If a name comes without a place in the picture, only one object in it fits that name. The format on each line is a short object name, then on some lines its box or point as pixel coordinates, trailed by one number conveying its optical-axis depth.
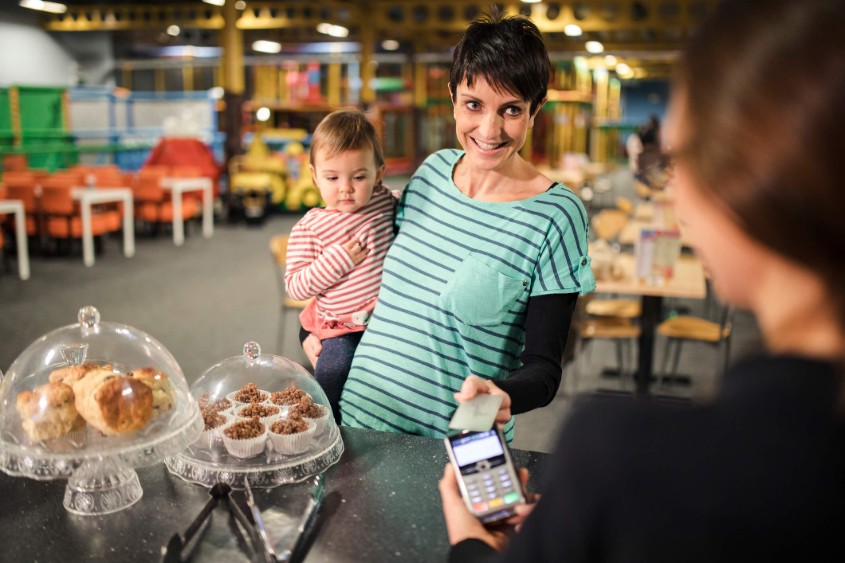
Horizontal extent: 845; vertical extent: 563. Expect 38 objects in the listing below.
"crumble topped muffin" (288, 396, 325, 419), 1.55
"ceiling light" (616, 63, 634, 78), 31.52
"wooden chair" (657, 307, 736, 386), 4.72
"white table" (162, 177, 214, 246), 10.45
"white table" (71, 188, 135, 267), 8.66
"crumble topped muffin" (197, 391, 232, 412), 1.56
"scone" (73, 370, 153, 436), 1.27
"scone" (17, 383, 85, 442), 1.29
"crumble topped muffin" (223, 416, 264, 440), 1.46
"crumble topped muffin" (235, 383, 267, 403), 1.60
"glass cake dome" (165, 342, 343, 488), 1.41
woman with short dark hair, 1.56
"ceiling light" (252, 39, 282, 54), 24.92
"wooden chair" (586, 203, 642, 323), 5.16
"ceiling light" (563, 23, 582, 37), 17.66
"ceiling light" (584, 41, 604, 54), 23.39
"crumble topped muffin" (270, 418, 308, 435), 1.48
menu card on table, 4.44
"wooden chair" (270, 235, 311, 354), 4.92
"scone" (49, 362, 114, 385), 1.37
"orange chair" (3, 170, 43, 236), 9.03
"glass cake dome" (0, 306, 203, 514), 1.27
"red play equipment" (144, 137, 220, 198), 12.73
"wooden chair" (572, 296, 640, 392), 4.64
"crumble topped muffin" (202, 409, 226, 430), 1.50
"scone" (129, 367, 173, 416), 1.36
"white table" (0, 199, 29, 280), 7.59
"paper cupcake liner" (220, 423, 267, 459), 1.44
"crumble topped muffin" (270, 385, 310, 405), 1.59
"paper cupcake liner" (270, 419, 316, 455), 1.47
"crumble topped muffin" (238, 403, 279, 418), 1.54
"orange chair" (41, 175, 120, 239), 8.95
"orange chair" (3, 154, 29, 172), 11.11
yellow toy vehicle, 12.30
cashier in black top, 0.54
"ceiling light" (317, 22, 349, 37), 21.45
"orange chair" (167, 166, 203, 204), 11.68
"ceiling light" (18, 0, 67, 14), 17.61
